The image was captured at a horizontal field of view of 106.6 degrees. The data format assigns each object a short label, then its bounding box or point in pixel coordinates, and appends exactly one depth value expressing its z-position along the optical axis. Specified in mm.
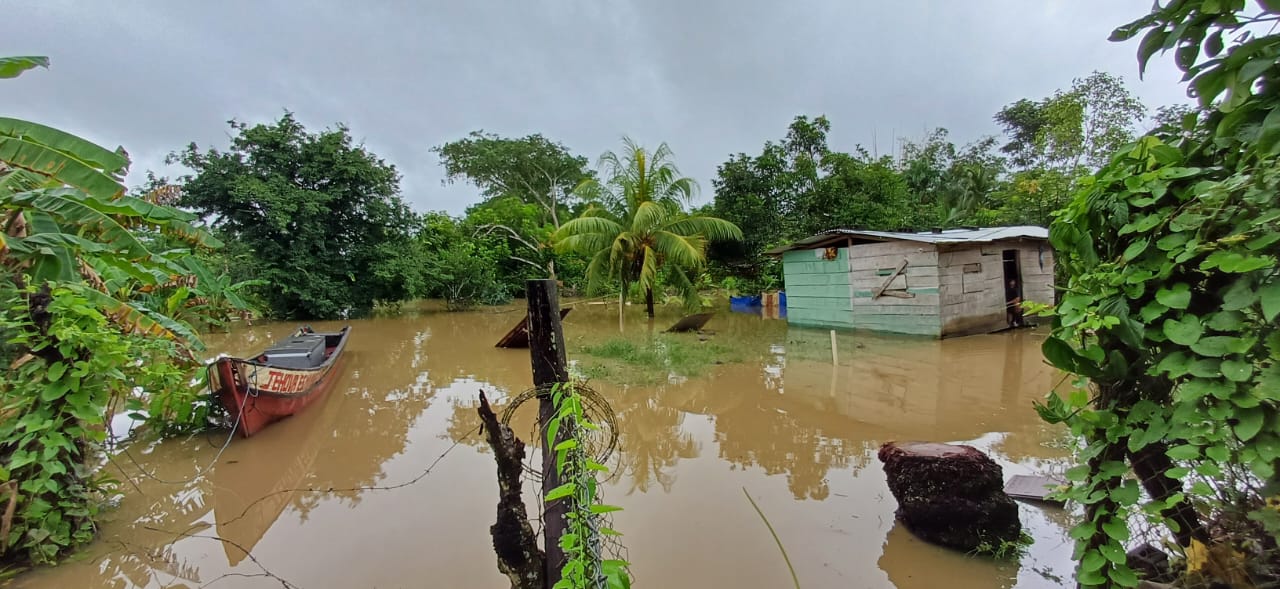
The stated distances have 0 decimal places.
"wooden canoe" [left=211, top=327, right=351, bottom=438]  5195
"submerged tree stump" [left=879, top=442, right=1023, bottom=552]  3057
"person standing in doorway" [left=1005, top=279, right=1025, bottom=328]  11516
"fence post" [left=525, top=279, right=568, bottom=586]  2256
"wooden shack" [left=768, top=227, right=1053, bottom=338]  10383
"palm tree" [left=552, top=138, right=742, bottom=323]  12875
